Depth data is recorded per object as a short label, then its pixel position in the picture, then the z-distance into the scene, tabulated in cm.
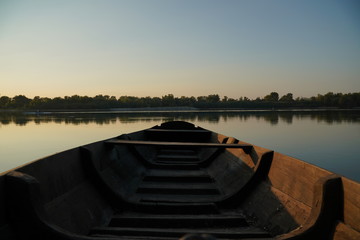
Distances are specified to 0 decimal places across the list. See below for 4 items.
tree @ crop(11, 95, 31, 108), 15986
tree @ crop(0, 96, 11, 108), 16038
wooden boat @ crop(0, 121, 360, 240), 242
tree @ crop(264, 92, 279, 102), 19762
